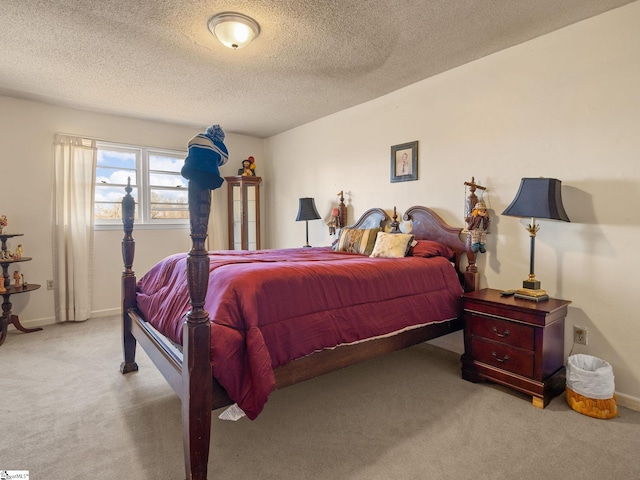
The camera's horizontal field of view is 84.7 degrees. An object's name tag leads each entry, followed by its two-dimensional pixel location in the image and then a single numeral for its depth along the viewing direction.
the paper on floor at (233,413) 1.58
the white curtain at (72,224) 4.00
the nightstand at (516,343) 2.14
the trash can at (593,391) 2.02
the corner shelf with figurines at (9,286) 3.44
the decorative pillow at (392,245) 3.01
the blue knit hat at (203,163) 1.42
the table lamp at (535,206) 2.24
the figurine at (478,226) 2.85
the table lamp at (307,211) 4.48
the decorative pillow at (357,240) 3.42
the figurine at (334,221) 4.26
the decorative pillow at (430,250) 2.96
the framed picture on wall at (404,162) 3.47
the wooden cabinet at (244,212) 5.15
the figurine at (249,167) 5.31
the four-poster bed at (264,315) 1.44
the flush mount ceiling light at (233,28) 2.27
